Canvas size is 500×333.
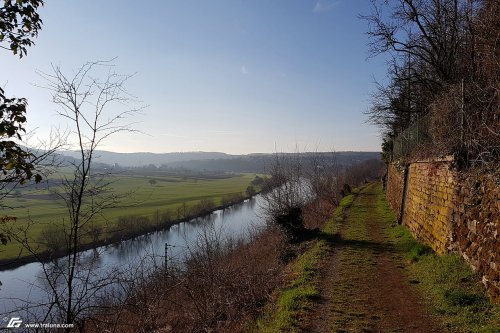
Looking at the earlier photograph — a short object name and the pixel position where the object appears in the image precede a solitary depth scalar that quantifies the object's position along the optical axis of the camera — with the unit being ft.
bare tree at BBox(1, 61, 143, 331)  16.17
